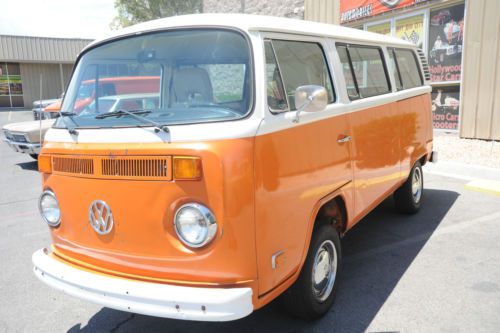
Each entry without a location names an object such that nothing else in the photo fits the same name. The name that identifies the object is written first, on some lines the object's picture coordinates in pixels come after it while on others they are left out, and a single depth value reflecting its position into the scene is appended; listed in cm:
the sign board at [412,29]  1120
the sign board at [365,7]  1156
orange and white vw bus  250
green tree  2578
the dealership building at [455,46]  952
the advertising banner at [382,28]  1218
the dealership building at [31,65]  3034
